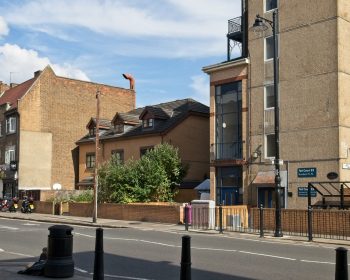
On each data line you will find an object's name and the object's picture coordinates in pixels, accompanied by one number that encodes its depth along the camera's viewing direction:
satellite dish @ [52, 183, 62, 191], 44.51
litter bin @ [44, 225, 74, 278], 9.88
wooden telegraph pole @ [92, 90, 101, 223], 30.44
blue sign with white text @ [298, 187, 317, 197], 27.67
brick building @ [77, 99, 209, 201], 41.12
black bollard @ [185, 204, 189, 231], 25.28
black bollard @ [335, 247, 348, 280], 5.77
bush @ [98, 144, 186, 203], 34.81
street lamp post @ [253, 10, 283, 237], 21.41
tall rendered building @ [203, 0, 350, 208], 27.64
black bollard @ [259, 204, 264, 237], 21.72
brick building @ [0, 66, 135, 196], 49.44
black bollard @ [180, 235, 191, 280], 7.82
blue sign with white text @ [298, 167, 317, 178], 27.94
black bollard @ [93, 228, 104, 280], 9.23
